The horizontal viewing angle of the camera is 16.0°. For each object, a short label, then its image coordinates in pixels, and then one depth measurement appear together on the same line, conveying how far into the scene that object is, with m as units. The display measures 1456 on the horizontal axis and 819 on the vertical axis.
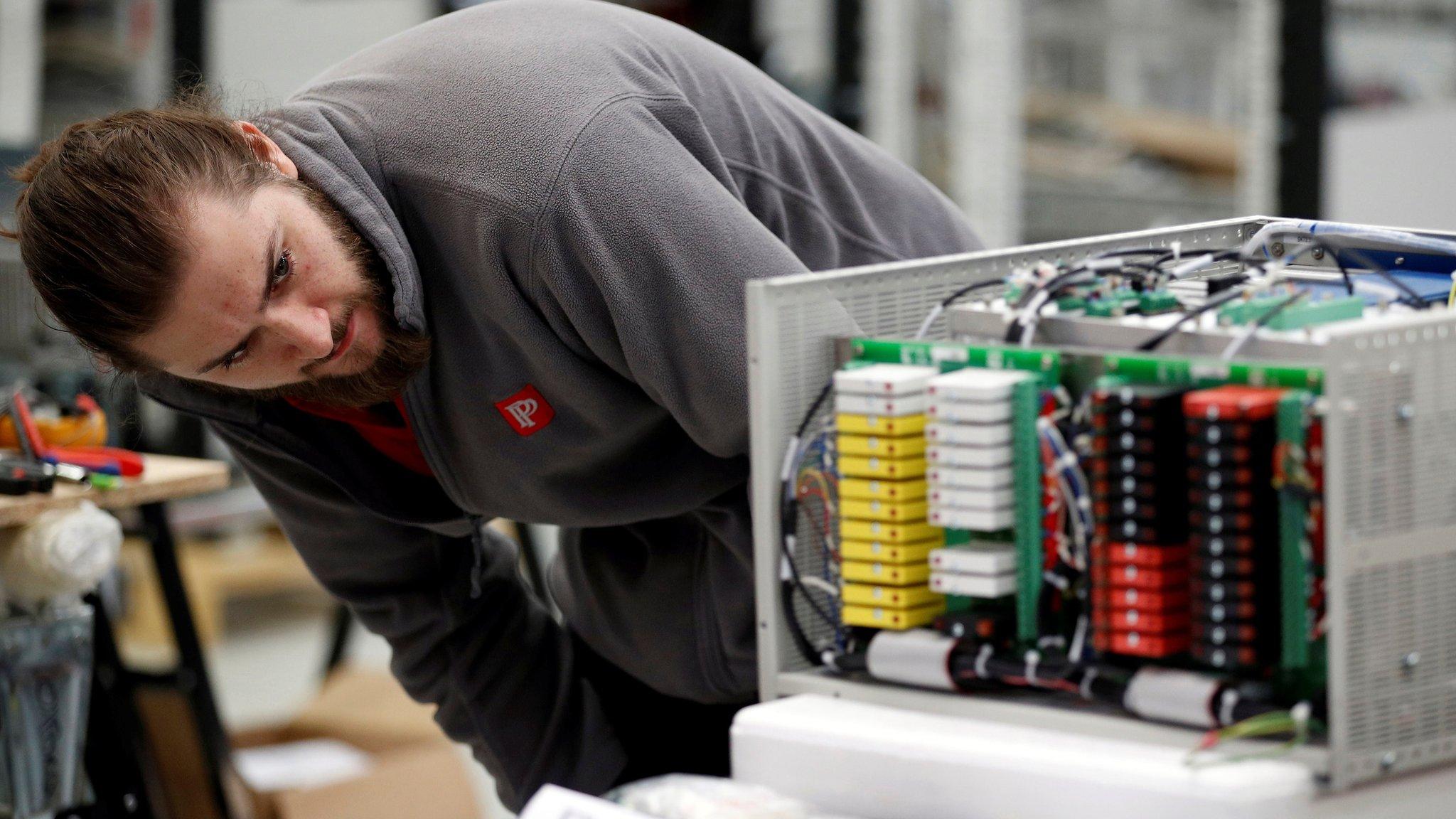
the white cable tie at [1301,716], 2.29
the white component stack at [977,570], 2.38
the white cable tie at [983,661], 2.37
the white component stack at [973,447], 2.37
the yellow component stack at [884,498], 2.40
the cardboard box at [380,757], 3.91
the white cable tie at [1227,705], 2.31
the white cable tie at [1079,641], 2.36
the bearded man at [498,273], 2.55
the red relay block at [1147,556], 2.33
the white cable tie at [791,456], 2.44
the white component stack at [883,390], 2.39
